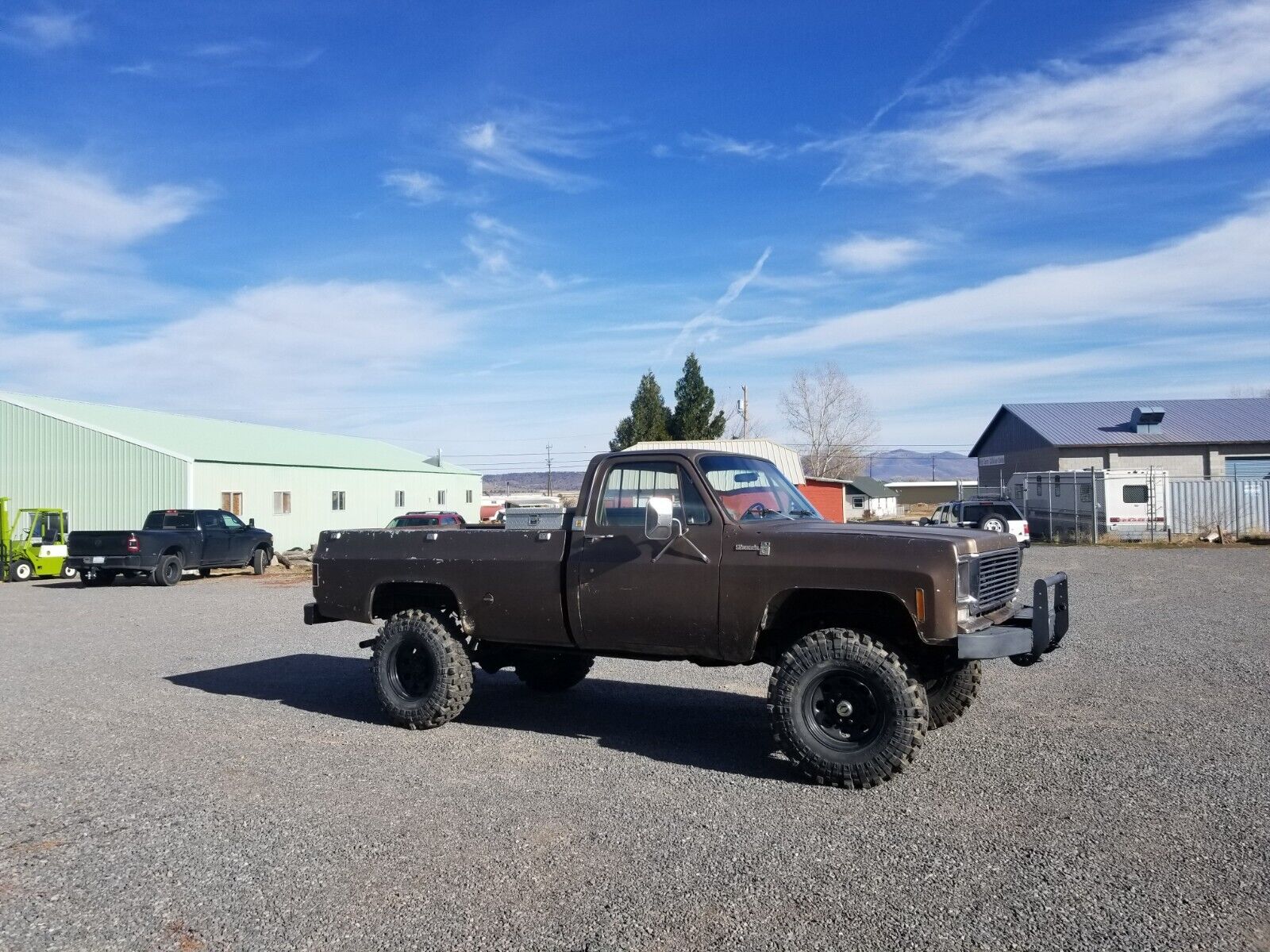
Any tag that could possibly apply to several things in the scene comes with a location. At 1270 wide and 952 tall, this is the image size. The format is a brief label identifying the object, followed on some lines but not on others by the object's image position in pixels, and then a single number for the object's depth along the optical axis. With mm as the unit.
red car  28289
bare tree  75000
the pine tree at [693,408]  50938
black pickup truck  21953
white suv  31172
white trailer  33469
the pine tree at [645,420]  50500
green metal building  32188
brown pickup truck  6125
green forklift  25281
